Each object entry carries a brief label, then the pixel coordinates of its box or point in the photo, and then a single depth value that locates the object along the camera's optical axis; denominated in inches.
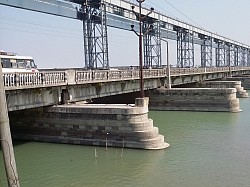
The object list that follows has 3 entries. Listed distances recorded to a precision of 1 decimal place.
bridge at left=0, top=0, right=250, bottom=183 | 772.0
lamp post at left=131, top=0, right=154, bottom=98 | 878.0
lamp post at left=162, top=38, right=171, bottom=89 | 1613.3
